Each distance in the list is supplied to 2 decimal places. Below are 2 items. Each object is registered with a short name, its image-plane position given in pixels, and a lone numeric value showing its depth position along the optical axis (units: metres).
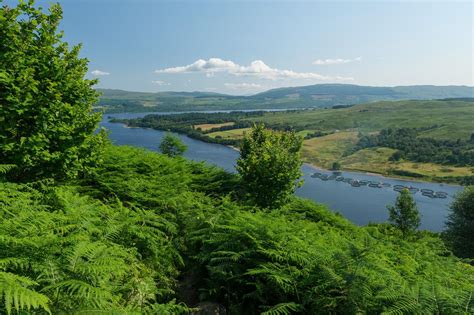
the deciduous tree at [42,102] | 9.83
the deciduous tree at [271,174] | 16.78
